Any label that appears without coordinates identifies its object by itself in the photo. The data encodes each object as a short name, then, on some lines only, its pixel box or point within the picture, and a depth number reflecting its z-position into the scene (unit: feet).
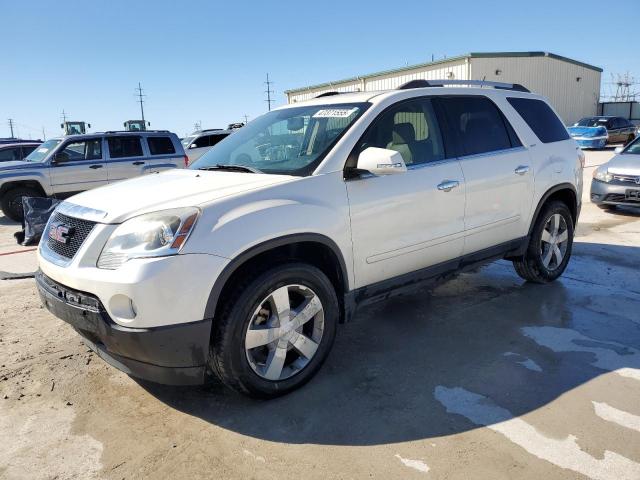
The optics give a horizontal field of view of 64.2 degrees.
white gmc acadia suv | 8.77
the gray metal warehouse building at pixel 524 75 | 88.99
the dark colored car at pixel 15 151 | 43.86
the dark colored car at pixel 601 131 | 78.02
